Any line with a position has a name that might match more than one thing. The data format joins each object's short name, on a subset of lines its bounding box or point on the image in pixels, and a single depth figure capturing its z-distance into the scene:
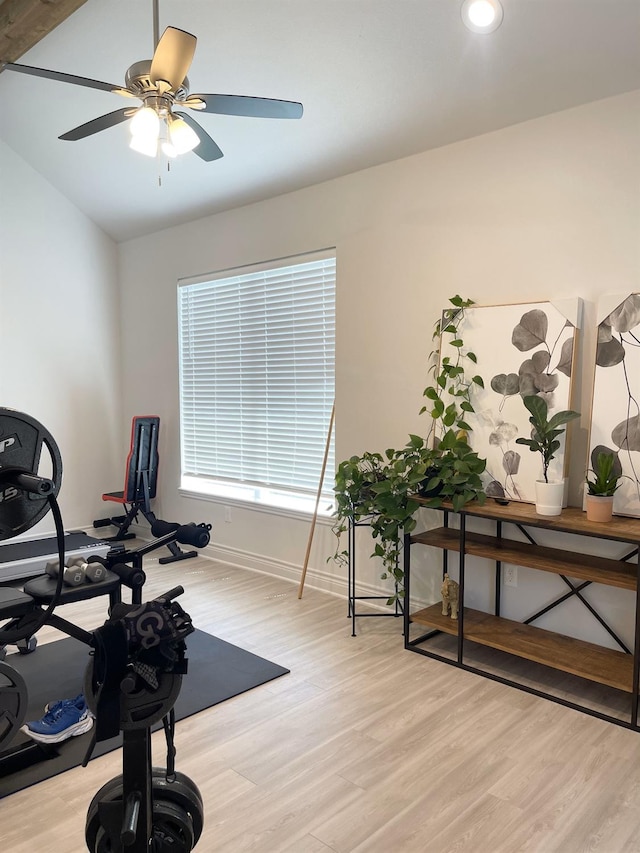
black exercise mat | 2.44
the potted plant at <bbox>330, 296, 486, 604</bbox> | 3.10
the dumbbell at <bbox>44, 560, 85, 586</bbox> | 2.59
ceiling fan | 2.13
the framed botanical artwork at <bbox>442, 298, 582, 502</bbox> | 2.96
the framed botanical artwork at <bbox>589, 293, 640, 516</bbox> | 2.74
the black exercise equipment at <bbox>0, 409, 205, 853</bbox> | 1.04
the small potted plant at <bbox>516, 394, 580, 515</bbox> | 2.76
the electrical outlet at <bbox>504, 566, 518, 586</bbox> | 3.24
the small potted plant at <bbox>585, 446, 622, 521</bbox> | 2.63
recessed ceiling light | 2.59
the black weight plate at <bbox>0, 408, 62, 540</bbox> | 1.23
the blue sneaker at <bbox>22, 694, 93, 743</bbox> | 2.47
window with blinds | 4.30
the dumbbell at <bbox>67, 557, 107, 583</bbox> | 2.62
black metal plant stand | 3.53
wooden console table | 2.57
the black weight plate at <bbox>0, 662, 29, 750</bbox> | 1.95
